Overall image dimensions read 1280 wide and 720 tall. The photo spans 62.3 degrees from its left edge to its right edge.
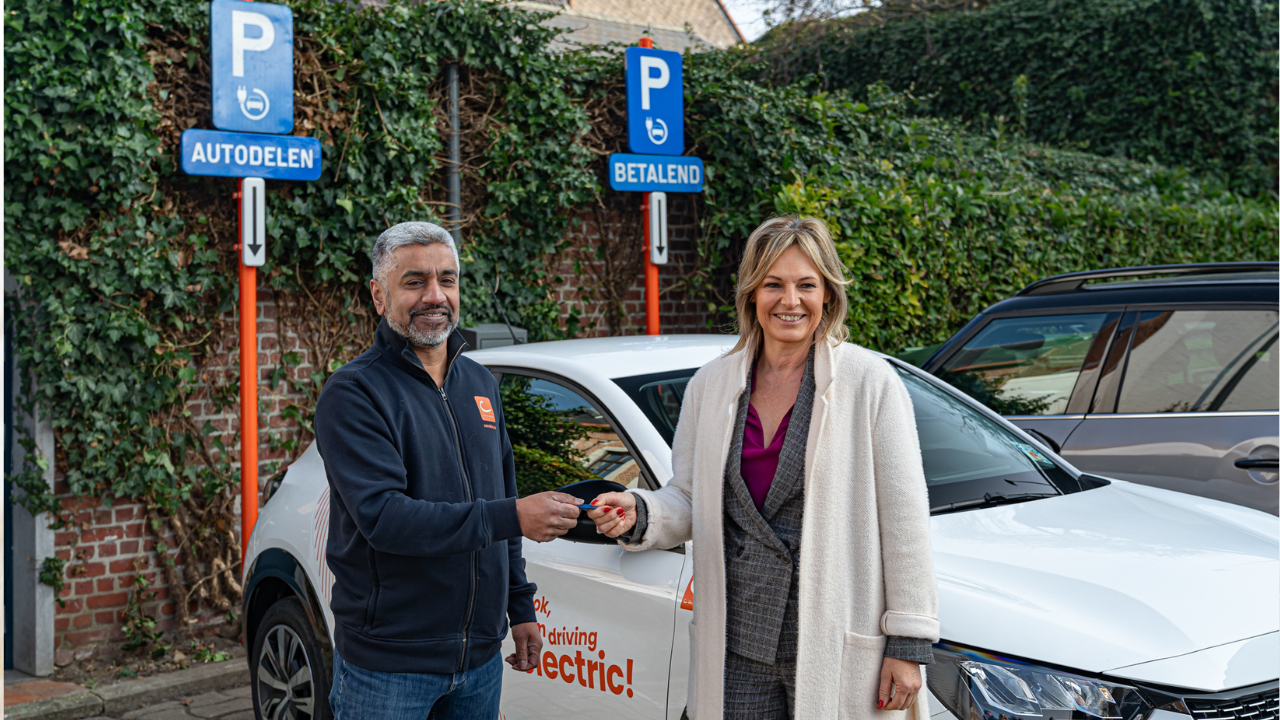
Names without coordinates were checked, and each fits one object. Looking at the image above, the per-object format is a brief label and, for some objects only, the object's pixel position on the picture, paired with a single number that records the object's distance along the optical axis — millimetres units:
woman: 2107
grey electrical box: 5570
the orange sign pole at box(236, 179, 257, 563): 5254
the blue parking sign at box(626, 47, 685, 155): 6359
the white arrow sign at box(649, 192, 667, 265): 6473
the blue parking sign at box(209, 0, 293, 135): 5078
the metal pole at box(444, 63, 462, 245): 6324
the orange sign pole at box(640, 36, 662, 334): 6578
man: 2193
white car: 2219
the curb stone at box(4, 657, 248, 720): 4742
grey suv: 4059
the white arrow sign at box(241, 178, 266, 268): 5141
